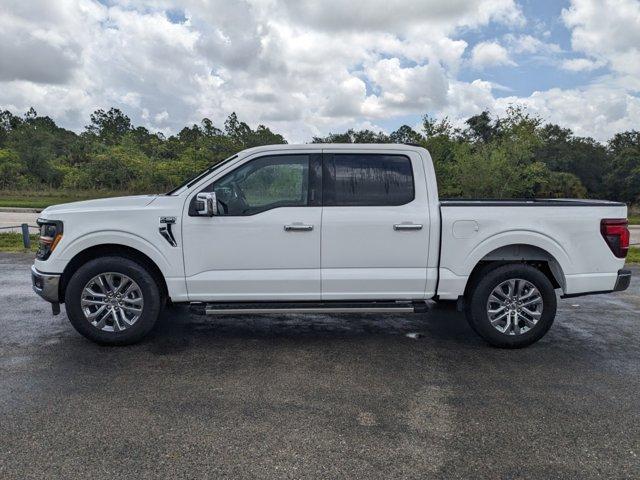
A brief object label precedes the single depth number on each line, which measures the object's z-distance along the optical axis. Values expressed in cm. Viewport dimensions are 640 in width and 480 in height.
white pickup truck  461
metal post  1138
